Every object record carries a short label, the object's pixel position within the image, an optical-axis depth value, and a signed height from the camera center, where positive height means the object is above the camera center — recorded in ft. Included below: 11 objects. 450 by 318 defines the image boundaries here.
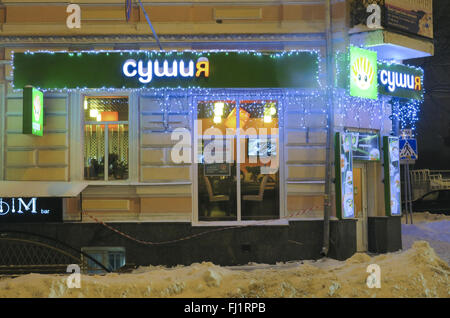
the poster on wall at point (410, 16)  36.55 +11.66
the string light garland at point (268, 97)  35.86 +5.54
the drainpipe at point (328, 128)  35.14 +3.29
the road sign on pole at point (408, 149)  54.65 +2.82
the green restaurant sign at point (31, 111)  32.91 +4.30
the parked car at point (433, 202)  71.26 -3.72
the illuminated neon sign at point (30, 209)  34.86 -2.16
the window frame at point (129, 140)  36.04 +2.56
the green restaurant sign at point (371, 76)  35.37 +7.17
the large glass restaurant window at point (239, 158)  36.88 +1.31
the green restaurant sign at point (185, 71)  34.01 +6.99
